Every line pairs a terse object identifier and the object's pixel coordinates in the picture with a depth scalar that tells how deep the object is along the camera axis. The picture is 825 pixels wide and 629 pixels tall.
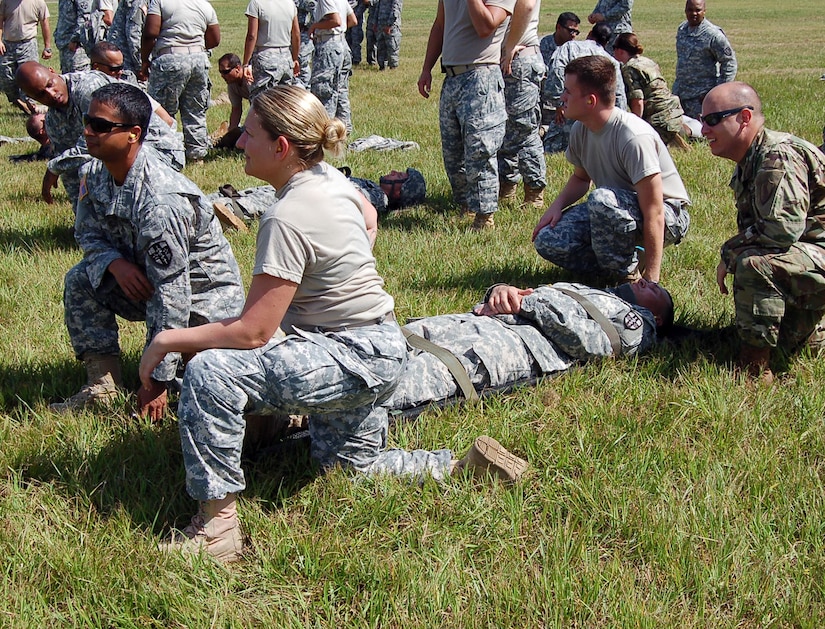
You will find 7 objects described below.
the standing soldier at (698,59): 11.90
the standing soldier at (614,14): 13.68
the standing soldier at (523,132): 7.69
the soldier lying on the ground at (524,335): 3.95
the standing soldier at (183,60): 9.36
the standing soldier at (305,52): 12.49
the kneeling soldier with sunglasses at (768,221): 3.95
